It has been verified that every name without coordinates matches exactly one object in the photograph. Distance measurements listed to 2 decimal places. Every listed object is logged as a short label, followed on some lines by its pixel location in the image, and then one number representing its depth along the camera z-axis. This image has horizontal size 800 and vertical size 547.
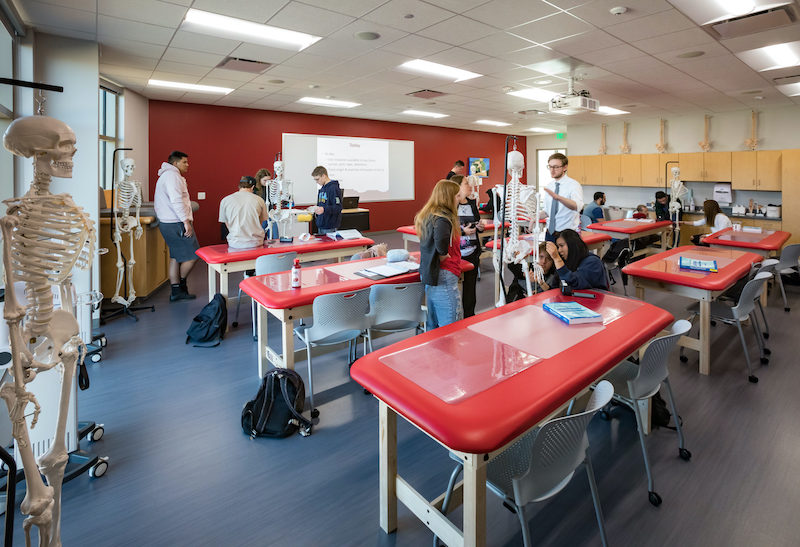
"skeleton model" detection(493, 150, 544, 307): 2.85
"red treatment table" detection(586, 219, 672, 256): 6.31
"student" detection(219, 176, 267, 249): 4.35
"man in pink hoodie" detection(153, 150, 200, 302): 5.04
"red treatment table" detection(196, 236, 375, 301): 3.98
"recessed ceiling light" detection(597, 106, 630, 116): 8.45
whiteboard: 9.49
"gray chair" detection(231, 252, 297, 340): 3.85
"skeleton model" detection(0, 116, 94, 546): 1.22
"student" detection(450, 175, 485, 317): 3.99
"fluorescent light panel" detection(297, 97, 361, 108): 7.83
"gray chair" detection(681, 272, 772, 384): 3.30
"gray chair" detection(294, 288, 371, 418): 2.77
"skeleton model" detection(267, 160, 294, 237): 4.91
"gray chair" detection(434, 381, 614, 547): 1.43
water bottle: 2.99
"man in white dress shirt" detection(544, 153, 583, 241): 4.50
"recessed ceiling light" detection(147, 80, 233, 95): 6.44
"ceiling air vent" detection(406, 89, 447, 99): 7.02
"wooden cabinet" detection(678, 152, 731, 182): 8.66
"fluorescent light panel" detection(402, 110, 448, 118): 9.23
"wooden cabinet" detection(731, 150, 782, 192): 8.09
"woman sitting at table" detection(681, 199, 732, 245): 6.49
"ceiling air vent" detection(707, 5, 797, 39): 3.68
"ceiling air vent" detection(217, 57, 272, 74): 5.25
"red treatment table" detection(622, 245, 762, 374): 3.32
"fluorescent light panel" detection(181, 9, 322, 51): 3.95
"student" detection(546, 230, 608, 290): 2.87
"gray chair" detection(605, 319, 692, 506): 2.03
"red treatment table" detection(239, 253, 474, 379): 2.80
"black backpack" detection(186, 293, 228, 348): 3.95
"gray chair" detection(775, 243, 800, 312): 5.04
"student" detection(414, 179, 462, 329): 2.93
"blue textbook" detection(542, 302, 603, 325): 2.24
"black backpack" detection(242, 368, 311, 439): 2.57
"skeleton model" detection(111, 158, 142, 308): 4.47
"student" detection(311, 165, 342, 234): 5.73
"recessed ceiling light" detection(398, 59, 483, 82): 5.42
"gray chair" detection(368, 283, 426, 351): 2.98
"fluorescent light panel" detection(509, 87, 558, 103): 6.91
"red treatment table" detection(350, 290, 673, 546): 1.40
